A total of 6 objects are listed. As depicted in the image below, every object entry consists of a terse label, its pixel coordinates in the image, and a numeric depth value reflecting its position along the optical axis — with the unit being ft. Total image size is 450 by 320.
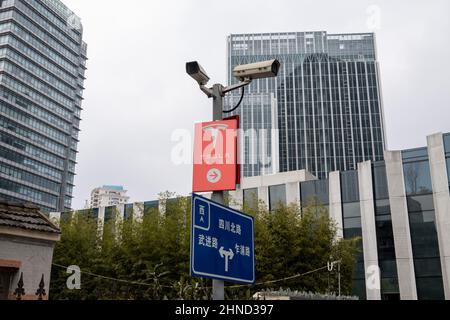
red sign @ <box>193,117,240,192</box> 20.38
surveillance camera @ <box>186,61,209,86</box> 22.72
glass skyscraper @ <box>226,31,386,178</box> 410.52
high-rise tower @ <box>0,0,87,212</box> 330.13
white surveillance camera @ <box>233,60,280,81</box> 23.63
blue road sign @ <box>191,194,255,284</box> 16.89
